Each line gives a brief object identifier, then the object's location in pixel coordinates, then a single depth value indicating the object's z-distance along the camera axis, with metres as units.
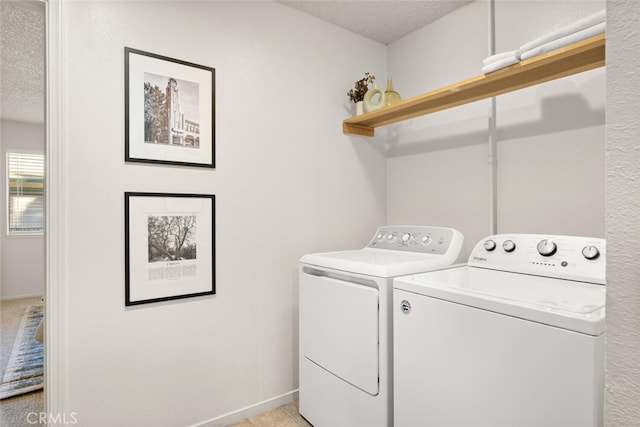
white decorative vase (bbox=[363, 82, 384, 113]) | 2.23
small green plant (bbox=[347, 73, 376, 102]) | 2.35
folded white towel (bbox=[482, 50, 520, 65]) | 1.51
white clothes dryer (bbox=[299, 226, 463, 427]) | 1.52
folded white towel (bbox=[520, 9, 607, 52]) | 1.26
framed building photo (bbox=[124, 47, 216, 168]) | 1.68
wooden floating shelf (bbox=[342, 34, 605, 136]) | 1.37
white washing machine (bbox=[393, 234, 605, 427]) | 0.95
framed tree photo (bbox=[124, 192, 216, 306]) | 1.68
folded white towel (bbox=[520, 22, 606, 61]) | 1.27
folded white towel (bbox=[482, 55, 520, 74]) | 1.52
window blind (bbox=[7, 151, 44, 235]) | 5.02
